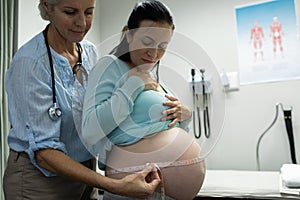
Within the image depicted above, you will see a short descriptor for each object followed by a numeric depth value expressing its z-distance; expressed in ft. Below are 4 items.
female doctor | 2.54
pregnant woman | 2.45
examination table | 4.72
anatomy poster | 7.18
